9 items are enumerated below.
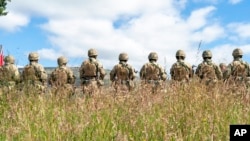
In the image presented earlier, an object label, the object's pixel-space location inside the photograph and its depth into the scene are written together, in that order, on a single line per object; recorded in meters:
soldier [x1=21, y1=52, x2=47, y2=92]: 14.69
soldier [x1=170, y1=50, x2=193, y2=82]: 14.92
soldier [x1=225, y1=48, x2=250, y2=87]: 15.07
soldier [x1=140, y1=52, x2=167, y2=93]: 14.60
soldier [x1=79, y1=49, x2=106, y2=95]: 15.37
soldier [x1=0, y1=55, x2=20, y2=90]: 13.14
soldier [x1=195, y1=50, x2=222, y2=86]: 15.12
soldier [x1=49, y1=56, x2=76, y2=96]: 14.92
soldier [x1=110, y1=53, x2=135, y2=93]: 15.16
